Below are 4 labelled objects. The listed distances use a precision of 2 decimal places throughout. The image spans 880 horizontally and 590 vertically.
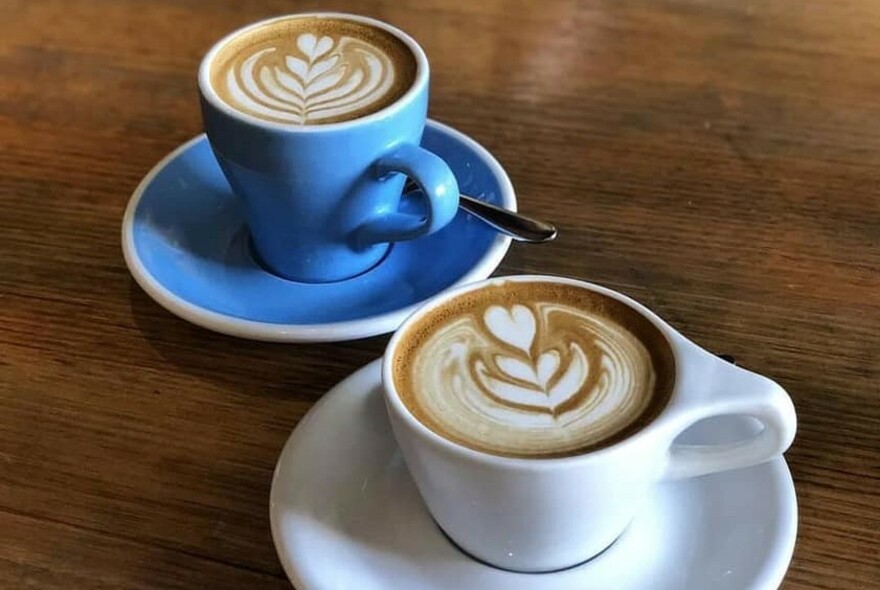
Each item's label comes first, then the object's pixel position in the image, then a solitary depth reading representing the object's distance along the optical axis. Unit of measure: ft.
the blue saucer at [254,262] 2.03
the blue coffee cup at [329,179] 2.02
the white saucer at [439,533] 1.50
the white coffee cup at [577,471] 1.37
